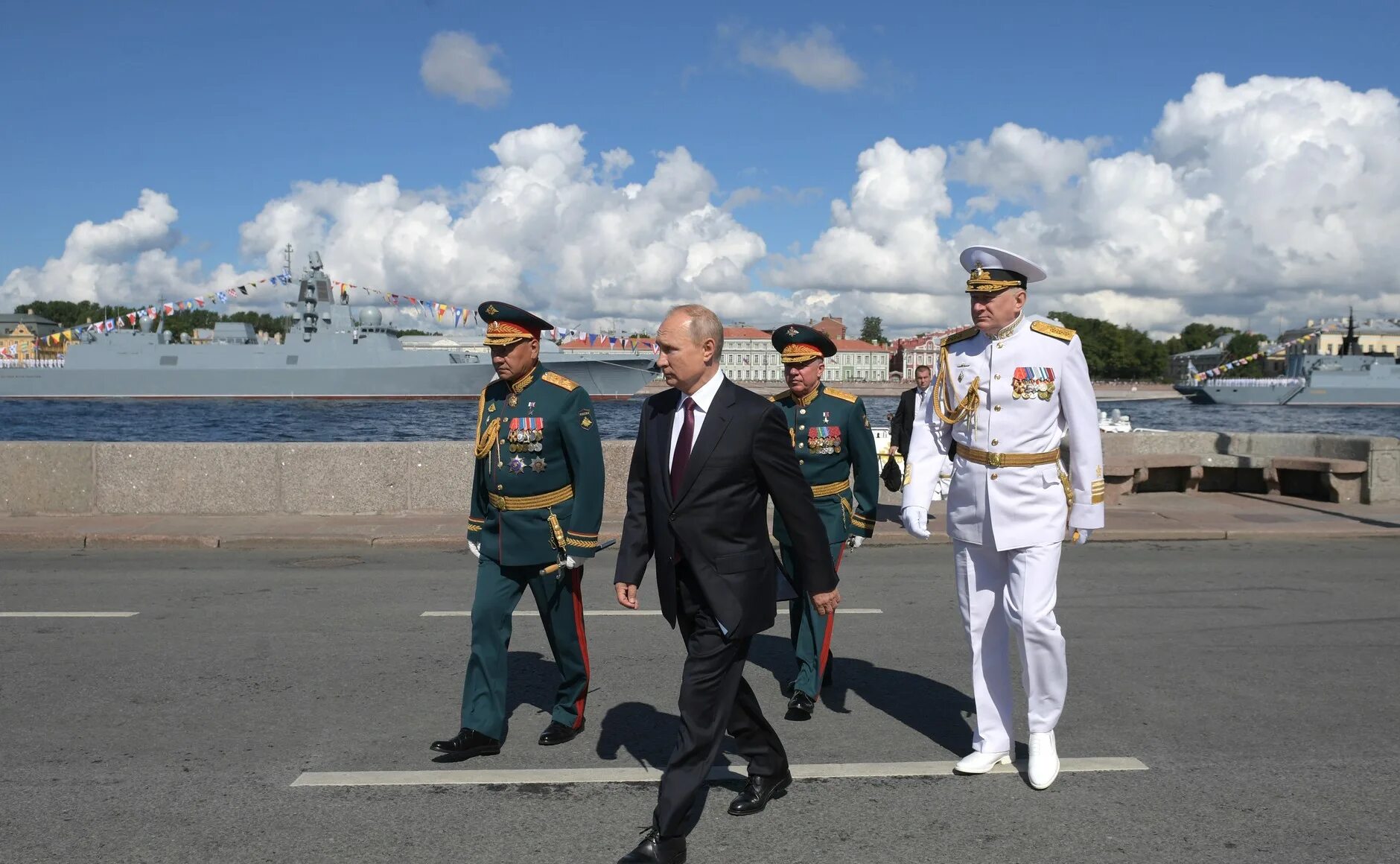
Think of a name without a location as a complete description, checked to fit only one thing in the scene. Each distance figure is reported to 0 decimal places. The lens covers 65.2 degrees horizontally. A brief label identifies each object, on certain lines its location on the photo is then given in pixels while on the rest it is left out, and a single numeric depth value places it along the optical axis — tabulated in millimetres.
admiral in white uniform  4164
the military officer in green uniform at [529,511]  4625
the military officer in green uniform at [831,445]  5684
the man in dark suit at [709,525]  3564
